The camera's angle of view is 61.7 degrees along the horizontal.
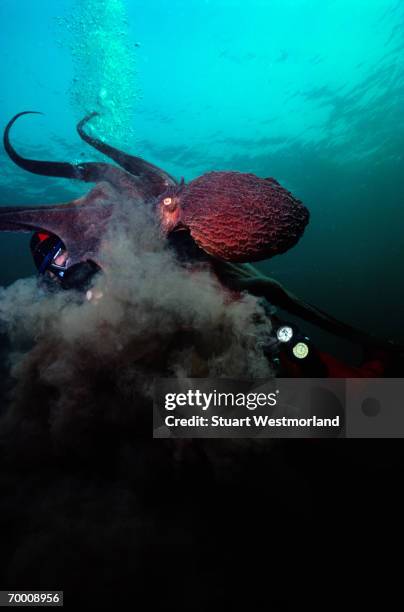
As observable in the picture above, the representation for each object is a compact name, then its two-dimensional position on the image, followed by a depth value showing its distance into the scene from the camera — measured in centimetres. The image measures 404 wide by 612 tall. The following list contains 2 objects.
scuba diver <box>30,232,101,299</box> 269
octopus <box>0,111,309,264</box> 214
